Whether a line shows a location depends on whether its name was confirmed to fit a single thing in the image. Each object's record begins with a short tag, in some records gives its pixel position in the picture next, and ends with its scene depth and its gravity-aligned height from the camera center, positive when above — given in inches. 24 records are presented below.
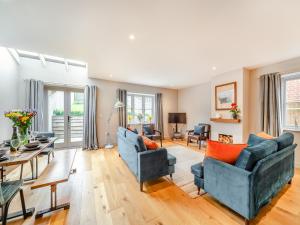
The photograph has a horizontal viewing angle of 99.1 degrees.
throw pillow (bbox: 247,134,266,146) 92.0 -19.9
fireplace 155.1 -31.6
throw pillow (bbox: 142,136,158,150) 94.4 -24.0
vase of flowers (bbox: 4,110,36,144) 73.9 -4.6
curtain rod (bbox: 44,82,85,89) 165.4 +37.6
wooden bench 62.1 -33.3
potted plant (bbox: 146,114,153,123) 235.4 -9.8
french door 174.2 -2.0
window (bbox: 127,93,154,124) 225.8 +8.5
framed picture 151.8 +21.6
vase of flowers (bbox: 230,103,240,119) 144.7 +2.0
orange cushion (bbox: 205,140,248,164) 65.2 -19.9
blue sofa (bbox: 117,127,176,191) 84.5 -34.0
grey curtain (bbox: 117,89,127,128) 202.4 +5.0
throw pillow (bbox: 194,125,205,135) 191.0 -25.6
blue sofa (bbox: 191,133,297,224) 55.7 -31.9
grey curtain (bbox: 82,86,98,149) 178.7 -10.3
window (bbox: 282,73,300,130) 120.7 +11.3
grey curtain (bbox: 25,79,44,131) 148.9 +16.1
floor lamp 187.2 -13.0
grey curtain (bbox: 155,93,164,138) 240.2 -0.6
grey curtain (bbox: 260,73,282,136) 125.0 +9.0
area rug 87.0 -50.8
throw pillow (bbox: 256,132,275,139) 94.7 -17.5
